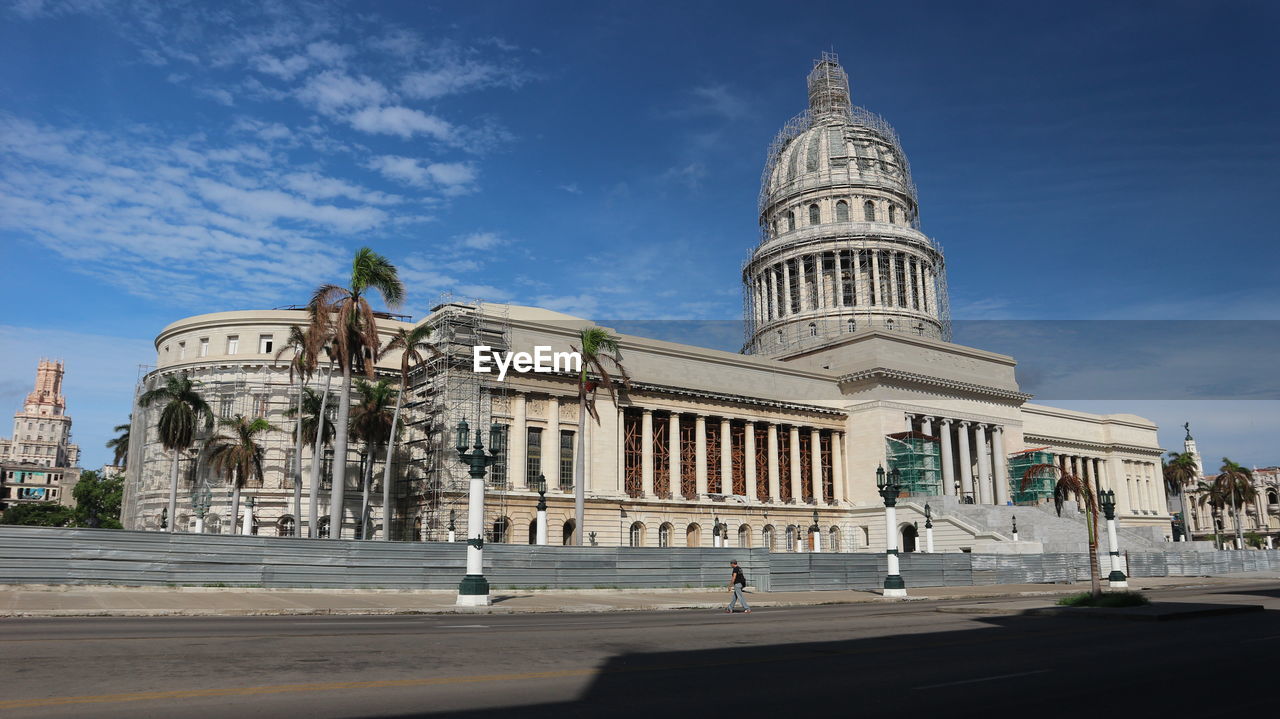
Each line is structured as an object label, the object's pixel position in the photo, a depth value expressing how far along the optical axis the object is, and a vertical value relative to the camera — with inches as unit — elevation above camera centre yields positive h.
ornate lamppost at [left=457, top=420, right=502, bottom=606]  1080.8 -4.2
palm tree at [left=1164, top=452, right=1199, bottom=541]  4581.7 +287.7
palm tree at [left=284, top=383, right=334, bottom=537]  2064.5 +269.1
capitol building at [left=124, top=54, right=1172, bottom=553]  2401.6 +303.9
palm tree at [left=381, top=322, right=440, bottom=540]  2011.6 +409.6
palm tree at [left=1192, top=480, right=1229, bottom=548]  4188.0 +149.1
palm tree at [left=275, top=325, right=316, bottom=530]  1872.2 +321.3
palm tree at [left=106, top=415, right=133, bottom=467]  3280.0 +316.9
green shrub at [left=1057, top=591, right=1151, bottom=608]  1007.0 -77.2
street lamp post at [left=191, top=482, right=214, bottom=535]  2345.7 +94.3
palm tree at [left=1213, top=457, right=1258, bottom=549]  4052.7 +192.0
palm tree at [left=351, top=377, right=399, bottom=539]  2305.6 +287.1
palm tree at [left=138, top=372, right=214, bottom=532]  2269.9 +285.6
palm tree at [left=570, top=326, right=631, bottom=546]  2055.9 +348.2
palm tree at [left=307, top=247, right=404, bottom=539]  1638.8 +382.0
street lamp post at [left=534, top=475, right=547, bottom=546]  1853.2 +32.7
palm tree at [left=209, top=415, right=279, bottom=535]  2258.9 +194.1
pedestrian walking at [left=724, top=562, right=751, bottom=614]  1040.8 -60.9
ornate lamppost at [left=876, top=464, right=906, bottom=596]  1407.5 -18.4
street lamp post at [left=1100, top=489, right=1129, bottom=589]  1540.4 -21.6
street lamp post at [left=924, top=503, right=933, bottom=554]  2101.4 -5.5
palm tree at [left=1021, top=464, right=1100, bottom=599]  1088.8 +28.8
